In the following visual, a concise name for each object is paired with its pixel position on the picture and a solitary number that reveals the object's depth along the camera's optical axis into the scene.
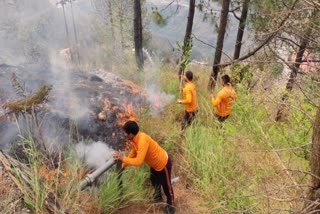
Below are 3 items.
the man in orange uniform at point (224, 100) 5.41
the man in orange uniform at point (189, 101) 5.75
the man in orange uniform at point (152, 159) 3.81
